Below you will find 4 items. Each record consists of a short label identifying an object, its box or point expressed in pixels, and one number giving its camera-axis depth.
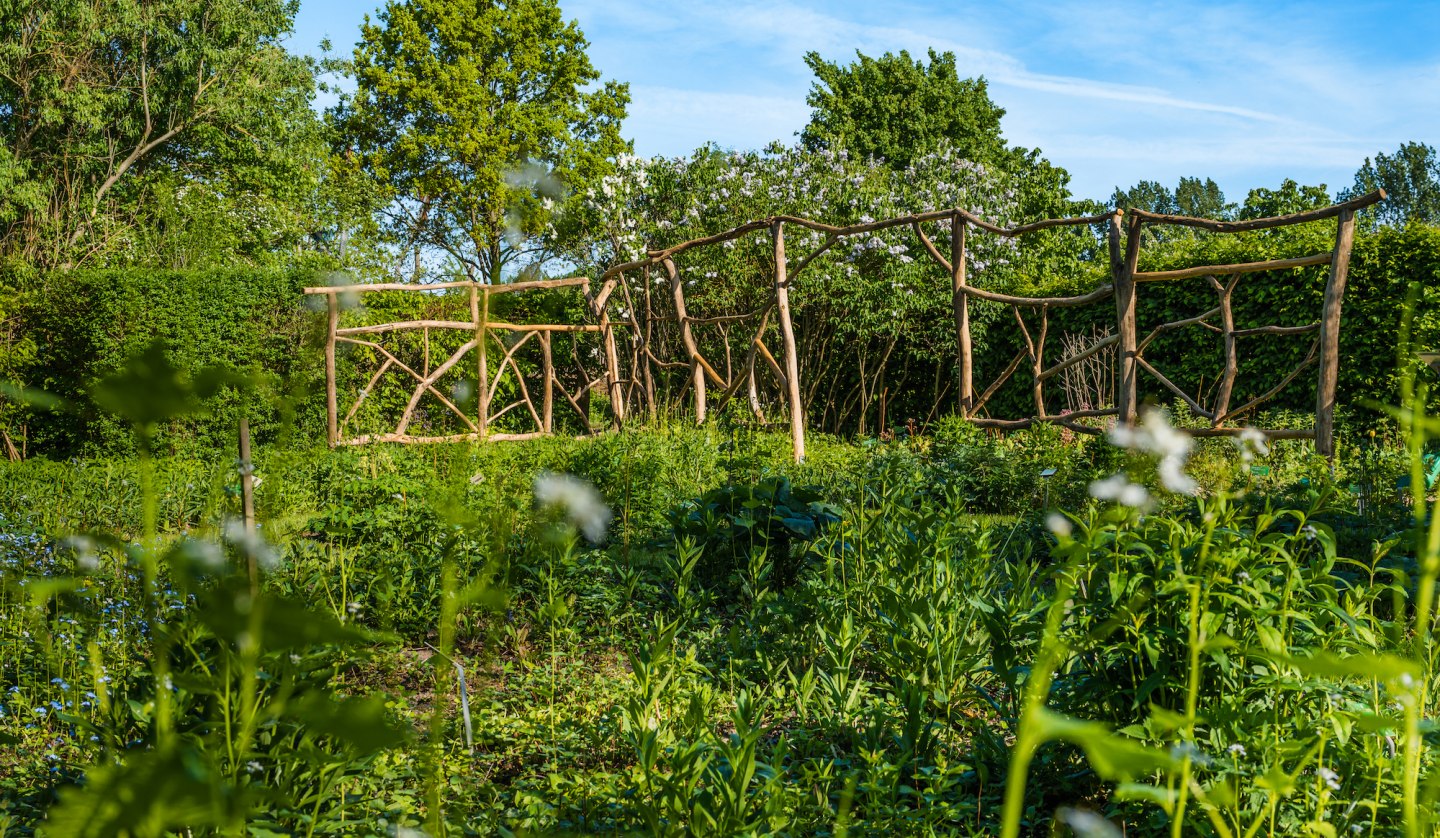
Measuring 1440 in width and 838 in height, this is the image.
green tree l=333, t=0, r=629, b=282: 21.73
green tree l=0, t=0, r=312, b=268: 15.67
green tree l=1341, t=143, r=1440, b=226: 51.00
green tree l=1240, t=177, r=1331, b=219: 21.91
